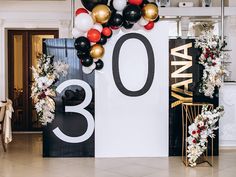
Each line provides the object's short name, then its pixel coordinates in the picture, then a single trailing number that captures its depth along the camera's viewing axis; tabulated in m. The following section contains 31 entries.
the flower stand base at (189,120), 6.65
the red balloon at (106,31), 6.54
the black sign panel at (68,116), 7.03
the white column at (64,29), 10.14
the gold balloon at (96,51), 6.47
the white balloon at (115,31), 6.93
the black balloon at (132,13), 6.19
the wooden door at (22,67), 10.38
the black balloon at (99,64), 6.89
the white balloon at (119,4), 6.28
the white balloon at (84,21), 6.16
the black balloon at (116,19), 6.34
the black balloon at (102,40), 6.63
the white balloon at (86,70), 6.93
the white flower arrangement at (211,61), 6.86
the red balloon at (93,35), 6.30
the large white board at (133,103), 7.03
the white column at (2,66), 10.02
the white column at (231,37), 11.05
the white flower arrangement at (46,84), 6.82
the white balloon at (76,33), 6.43
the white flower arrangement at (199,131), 6.42
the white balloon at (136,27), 6.92
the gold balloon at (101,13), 6.14
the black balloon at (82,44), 6.31
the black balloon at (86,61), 6.56
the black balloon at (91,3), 6.22
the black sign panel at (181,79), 7.11
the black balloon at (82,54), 6.46
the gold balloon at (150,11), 6.36
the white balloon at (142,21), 6.57
